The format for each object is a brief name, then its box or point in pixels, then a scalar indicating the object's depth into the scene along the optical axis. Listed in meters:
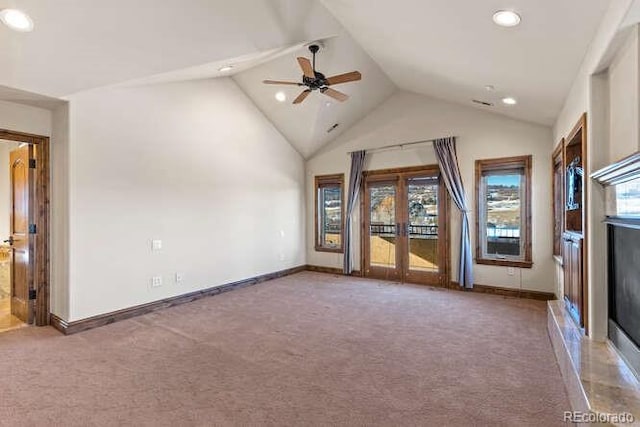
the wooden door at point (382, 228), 6.39
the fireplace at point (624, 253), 2.07
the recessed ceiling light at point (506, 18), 2.53
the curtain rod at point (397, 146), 5.98
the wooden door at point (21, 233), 3.90
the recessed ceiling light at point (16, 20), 2.55
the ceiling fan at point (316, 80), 4.00
